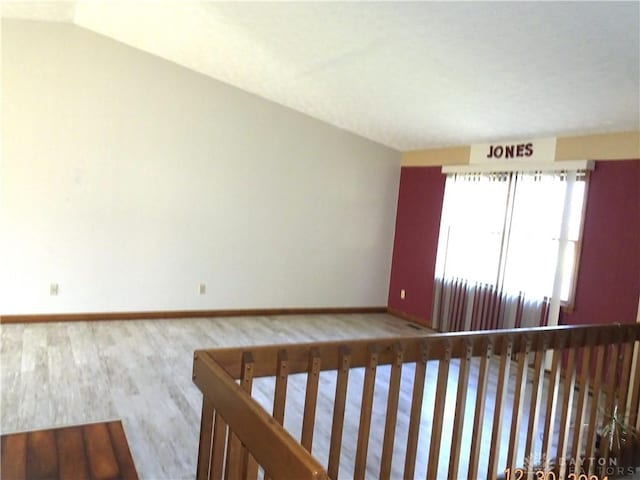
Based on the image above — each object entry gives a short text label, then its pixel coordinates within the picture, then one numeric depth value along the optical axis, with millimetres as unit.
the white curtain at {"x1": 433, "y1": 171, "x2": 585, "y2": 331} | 4504
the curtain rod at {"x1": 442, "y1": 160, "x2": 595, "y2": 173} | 4332
